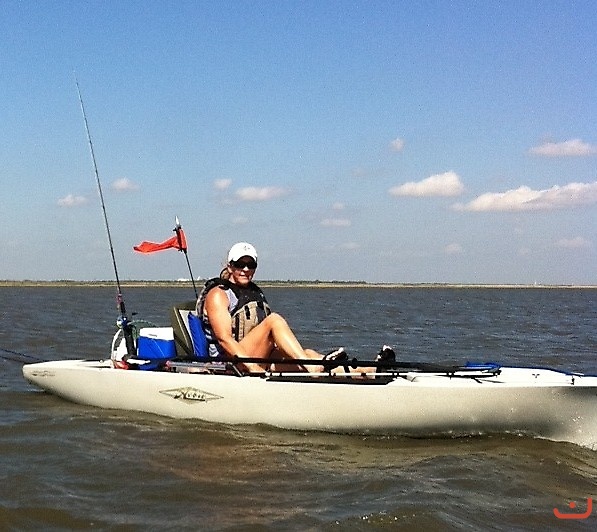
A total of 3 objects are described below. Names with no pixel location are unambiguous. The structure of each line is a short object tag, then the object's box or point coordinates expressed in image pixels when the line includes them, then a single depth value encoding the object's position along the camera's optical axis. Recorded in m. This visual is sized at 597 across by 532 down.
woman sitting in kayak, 7.21
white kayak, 6.55
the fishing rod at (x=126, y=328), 8.50
